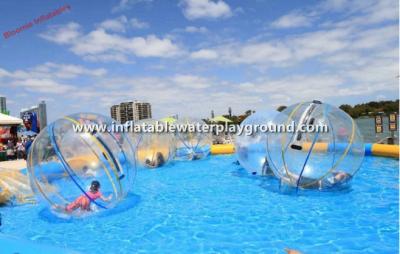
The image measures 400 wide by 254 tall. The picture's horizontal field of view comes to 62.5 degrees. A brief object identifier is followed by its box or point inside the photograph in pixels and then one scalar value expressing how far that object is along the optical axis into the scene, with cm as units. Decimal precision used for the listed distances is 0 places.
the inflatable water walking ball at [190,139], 1443
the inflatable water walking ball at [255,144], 986
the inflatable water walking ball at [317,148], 776
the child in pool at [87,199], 661
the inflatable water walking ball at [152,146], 1292
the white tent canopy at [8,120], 1945
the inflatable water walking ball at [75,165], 646
